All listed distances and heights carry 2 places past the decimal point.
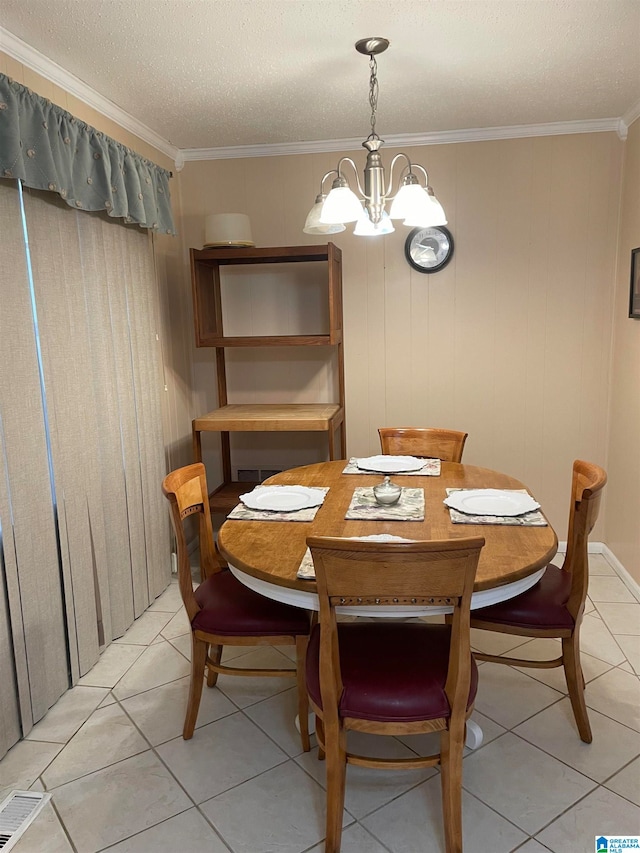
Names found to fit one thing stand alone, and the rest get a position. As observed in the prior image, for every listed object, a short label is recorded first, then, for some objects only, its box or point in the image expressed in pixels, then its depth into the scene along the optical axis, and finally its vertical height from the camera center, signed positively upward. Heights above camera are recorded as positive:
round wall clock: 3.51 +0.45
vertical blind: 2.15 -0.41
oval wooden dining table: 1.68 -0.64
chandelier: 2.07 +0.42
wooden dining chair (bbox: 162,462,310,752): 2.03 -0.93
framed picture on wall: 3.11 +0.17
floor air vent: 1.77 -1.39
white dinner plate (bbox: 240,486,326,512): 2.22 -0.60
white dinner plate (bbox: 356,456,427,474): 2.70 -0.59
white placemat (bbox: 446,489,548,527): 2.00 -0.62
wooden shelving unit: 3.22 -0.03
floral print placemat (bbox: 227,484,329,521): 2.13 -0.62
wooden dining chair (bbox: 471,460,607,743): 2.03 -0.94
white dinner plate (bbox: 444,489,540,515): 2.10 -0.61
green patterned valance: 2.00 +0.67
